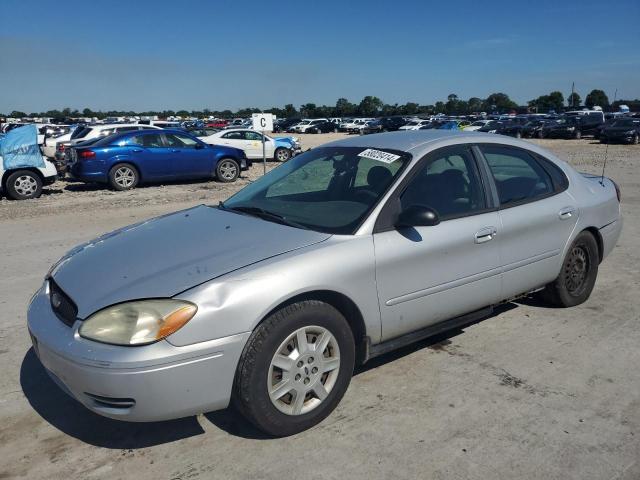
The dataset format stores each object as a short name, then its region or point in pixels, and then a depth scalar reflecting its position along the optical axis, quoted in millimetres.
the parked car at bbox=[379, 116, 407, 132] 52438
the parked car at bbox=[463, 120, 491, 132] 39719
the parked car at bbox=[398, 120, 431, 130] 46488
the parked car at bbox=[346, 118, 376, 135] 58391
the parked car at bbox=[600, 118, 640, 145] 28797
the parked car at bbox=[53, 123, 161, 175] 16500
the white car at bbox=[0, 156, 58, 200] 12195
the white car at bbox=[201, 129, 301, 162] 20641
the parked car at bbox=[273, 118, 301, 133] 61981
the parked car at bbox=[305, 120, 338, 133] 57156
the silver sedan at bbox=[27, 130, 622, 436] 2670
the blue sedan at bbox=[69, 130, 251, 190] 13391
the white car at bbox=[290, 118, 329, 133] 57594
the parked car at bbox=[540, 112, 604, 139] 36031
